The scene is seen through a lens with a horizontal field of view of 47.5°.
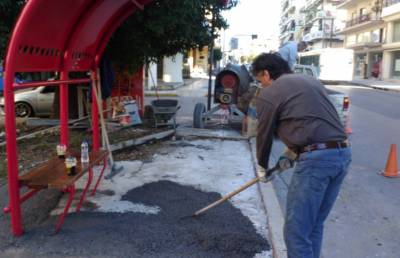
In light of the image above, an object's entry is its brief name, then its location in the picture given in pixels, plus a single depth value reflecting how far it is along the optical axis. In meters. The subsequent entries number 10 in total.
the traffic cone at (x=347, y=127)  10.24
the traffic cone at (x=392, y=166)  7.01
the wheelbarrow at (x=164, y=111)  9.73
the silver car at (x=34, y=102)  13.21
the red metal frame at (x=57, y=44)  3.80
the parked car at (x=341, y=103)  10.06
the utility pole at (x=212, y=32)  9.73
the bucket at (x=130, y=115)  9.95
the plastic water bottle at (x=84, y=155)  4.61
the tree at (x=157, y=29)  7.36
